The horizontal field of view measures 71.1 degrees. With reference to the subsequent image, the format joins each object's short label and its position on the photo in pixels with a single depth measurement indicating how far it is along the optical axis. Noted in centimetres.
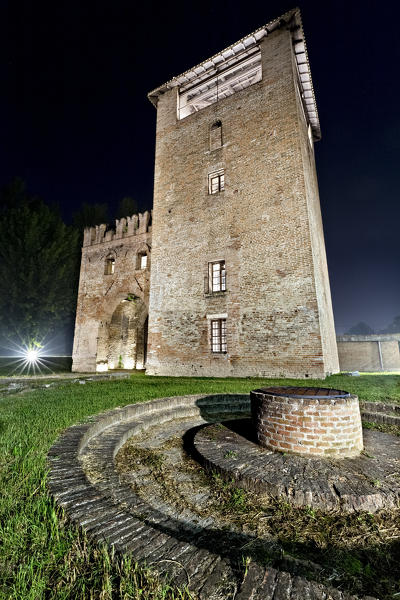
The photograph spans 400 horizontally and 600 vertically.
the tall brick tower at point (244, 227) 1081
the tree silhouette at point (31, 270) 1767
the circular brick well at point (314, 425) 316
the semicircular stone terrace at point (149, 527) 128
